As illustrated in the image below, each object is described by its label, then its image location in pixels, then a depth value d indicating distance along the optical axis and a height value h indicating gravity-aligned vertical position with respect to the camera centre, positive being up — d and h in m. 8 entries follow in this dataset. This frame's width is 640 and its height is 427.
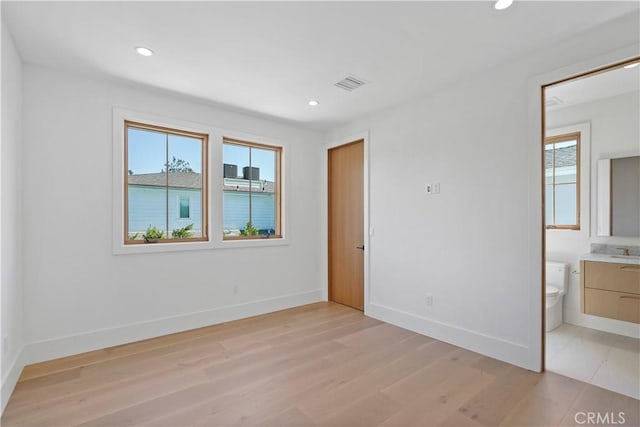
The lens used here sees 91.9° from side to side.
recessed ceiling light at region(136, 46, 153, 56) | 2.44 +1.29
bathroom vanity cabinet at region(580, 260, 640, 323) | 3.07 -0.80
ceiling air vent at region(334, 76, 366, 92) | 3.00 +1.29
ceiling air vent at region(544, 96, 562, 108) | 3.48 +1.28
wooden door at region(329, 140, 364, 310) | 4.30 -0.18
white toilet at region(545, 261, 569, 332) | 3.42 -0.88
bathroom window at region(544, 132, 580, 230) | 3.68 +0.38
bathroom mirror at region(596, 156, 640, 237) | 3.28 +0.17
